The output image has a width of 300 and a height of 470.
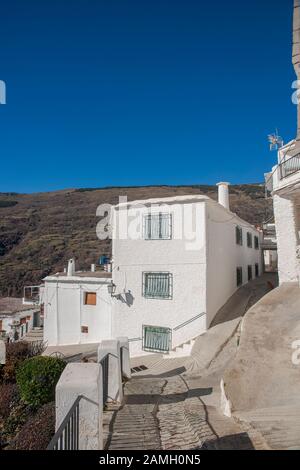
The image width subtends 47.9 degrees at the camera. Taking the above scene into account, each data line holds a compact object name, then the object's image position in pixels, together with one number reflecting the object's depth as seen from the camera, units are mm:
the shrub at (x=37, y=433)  5625
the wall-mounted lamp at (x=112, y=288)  17672
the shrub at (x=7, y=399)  8216
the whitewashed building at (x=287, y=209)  15170
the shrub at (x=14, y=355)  10555
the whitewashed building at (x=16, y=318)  35250
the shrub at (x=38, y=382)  8094
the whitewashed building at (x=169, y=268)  15805
